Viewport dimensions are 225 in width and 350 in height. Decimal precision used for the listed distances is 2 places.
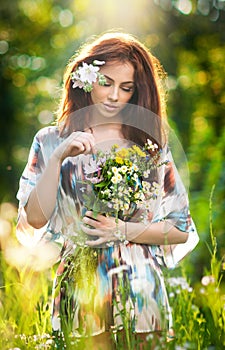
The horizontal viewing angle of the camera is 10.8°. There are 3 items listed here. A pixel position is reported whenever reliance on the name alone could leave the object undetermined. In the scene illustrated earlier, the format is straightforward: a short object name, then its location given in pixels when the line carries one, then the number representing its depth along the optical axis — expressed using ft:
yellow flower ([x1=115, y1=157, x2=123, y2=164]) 12.69
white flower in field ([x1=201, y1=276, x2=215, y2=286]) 12.80
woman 12.58
